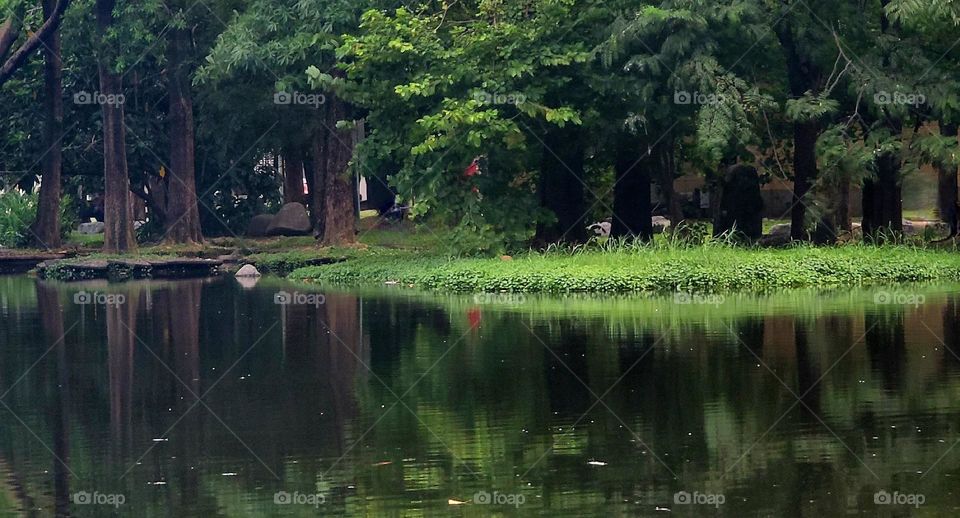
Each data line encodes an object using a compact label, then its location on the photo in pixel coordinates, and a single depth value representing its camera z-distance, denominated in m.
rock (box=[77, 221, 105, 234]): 61.56
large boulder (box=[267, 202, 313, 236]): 51.16
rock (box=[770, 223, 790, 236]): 40.12
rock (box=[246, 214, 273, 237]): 51.91
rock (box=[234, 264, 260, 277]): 37.97
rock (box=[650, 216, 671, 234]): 44.49
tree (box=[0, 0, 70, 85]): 40.44
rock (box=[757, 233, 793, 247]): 36.75
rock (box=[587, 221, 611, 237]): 37.49
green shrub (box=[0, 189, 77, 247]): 50.28
